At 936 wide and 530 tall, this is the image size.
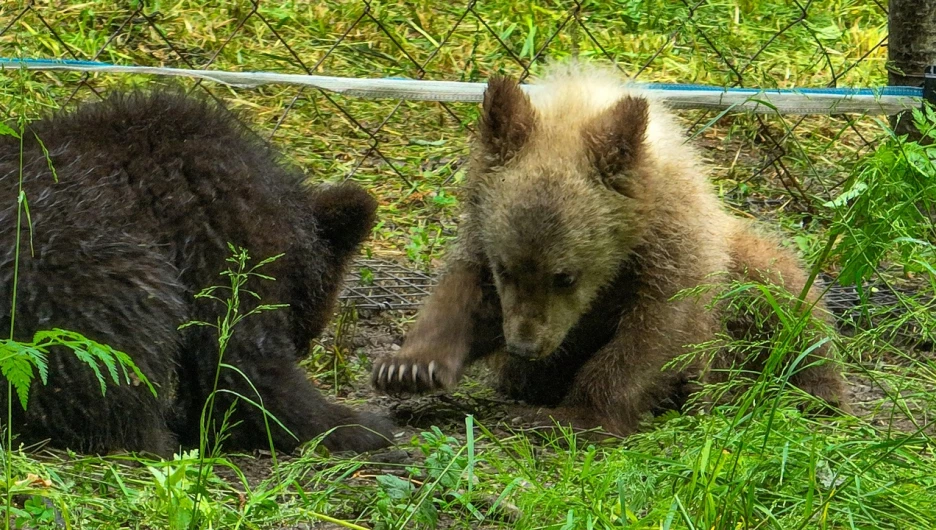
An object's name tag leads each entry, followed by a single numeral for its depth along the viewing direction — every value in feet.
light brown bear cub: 29.04
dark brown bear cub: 24.32
